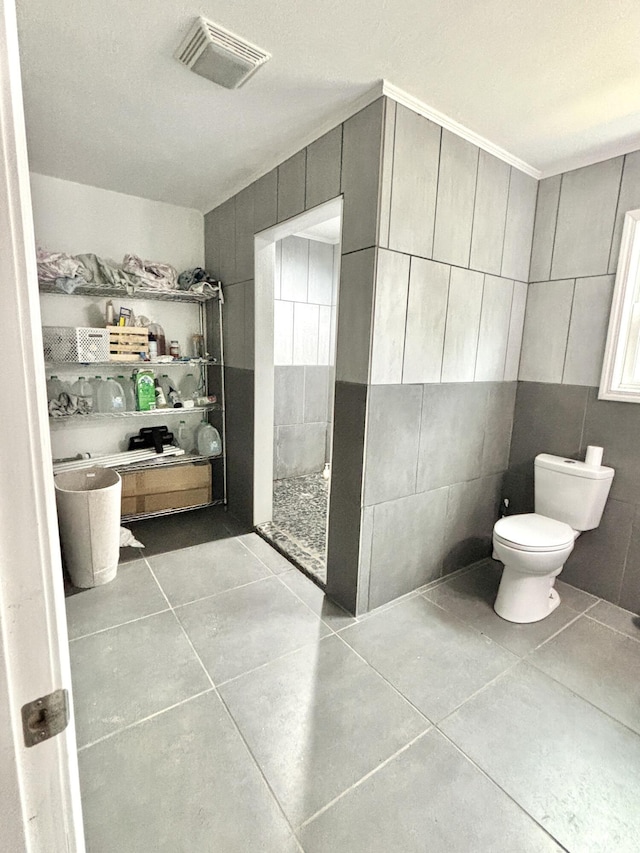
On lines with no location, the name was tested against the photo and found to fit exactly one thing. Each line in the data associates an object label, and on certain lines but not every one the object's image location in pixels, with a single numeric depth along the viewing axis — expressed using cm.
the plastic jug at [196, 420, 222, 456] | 321
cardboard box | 289
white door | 41
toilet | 192
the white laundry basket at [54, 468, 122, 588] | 212
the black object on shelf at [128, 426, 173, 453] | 303
